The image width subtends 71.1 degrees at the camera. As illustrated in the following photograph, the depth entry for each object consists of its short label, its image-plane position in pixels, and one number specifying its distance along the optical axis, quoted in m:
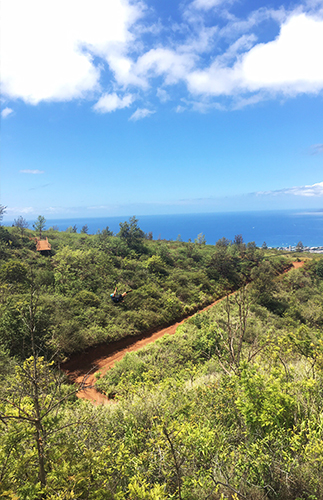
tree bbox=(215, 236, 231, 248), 41.66
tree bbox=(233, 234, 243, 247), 51.84
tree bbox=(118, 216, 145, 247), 36.86
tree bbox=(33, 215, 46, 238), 36.73
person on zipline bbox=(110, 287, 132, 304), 14.52
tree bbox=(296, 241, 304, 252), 56.39
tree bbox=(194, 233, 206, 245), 48.23
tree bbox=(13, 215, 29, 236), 37.89
